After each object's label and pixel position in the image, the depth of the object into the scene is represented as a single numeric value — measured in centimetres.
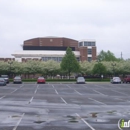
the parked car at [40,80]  4890
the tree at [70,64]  6301
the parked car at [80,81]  4896
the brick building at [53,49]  9910
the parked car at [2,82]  4124
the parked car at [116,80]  4989
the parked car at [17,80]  4886
